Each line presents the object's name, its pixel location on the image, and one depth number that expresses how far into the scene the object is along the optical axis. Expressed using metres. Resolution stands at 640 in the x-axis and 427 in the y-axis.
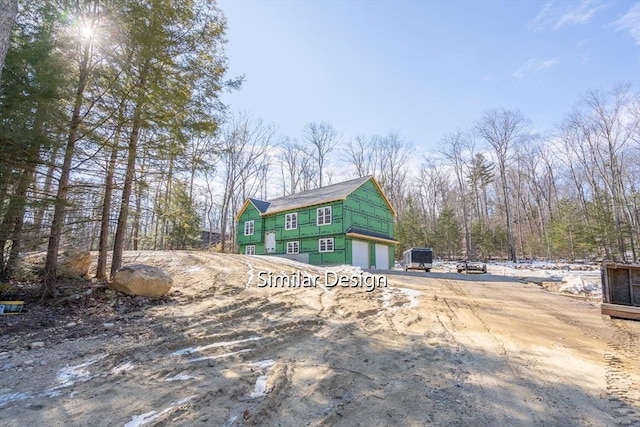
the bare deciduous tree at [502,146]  31.14
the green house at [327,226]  20.62
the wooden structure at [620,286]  7.14
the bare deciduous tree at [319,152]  37.69
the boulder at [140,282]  7.05
